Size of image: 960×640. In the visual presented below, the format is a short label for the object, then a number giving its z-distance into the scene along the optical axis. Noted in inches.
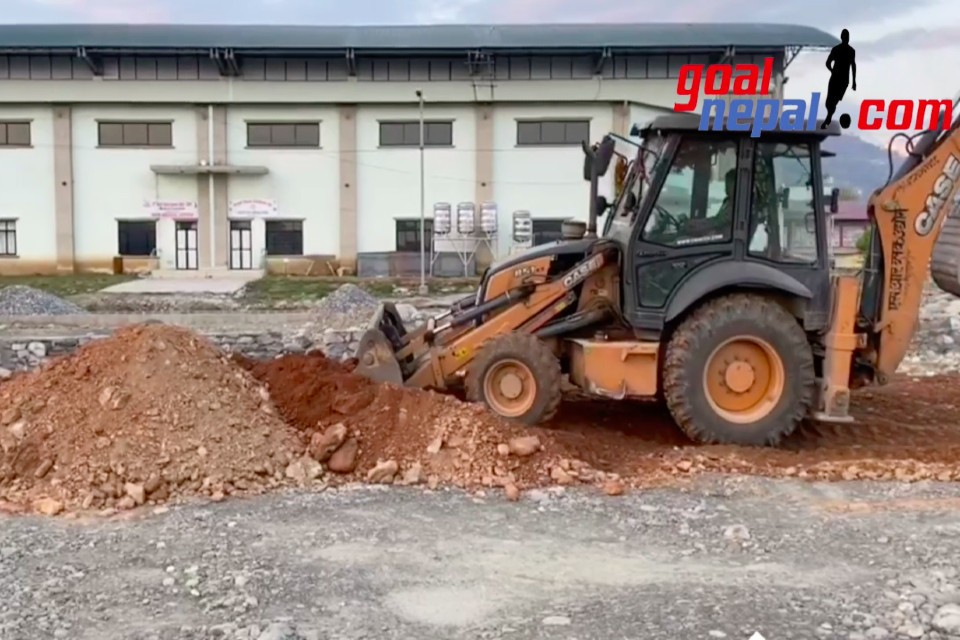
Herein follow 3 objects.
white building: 1386.6
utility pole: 1202.9
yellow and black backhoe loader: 302.8
